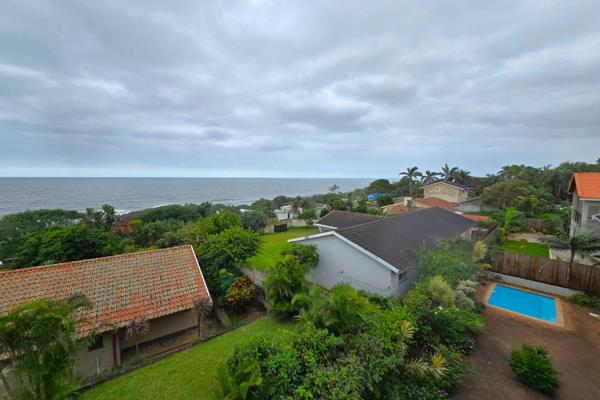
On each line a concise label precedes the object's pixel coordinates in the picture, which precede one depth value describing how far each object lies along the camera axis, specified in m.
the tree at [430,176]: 69.56
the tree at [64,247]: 19.81
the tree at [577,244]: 12.91
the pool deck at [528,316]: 11.42
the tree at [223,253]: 15.36
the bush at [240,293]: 12.81
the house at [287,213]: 46.53
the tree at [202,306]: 10.30
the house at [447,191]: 47.78
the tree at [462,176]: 66.00
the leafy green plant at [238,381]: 5.49
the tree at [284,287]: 10.98
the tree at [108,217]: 32.75
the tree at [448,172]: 66.81
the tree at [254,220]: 36.62
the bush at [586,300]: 12.51
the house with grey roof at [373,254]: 12.57
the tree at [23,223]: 25.52
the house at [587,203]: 15.96
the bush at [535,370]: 7.39
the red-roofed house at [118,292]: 9.18
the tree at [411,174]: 65.88
